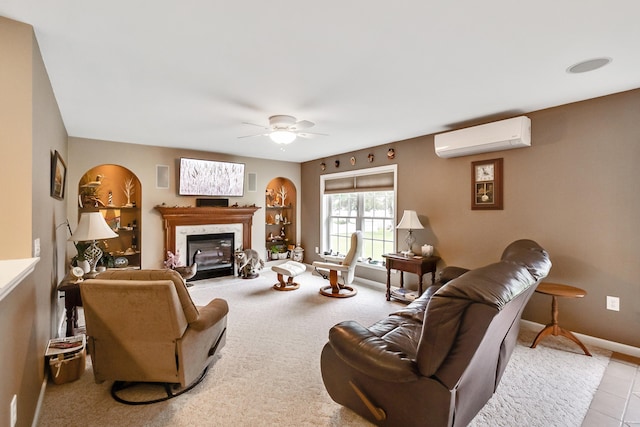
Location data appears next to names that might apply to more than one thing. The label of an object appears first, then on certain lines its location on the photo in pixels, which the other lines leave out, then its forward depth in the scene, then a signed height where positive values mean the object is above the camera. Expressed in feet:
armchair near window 15.01 -2.82
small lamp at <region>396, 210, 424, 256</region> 13.85 -0.42
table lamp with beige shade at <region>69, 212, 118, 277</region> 9.85 -0.62
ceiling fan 10.78 +3.18
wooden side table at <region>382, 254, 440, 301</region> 13.35 -2.39
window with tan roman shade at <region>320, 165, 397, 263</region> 16.83 +0.24
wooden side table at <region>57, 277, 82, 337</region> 8.95 -2.56
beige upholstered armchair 6.50 -2.62
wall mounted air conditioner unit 10.55 +2.86
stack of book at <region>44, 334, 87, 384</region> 7.54 -3.72
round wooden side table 9.12 -3.29
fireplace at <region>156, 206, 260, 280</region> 17.19 -0.82
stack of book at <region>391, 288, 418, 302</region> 13.99 -3.87
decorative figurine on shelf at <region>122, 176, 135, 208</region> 16.97 +1.47
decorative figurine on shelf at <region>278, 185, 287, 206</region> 22.81 +1.42
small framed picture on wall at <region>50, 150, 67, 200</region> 8.40 +1.17
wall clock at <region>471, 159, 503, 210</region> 11.88 +1.18
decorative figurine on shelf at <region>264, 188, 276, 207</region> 21.95 +1.30
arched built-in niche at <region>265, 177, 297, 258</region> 22.29 -0.13
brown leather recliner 4.30 -2.59
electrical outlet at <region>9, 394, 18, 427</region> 4.70 -3.14
